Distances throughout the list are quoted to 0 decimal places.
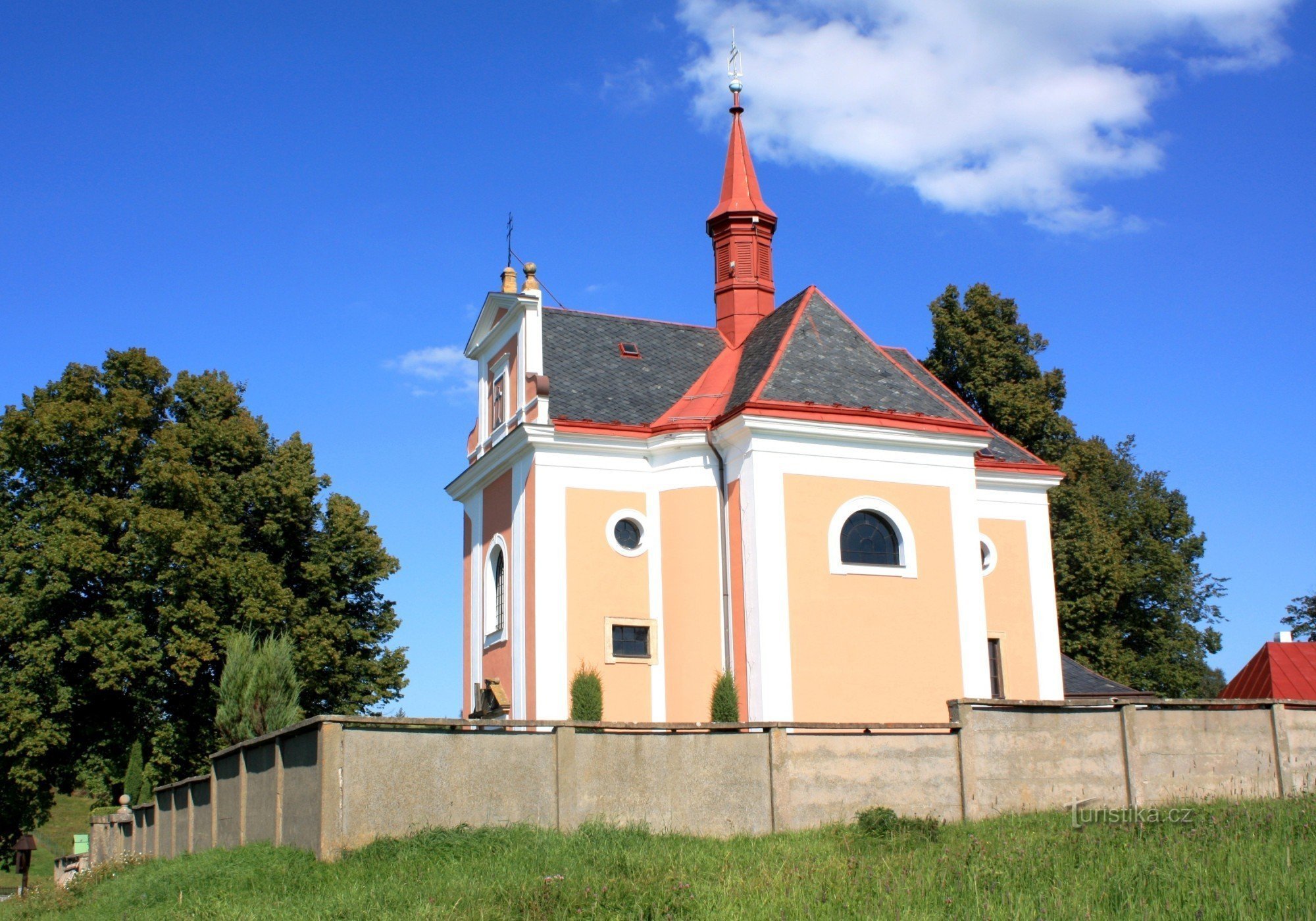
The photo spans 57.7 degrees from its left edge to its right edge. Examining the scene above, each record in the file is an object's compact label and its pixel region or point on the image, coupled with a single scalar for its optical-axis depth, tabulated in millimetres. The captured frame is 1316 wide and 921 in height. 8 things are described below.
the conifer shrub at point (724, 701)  17422
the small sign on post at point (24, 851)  25484
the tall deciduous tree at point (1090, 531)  32281
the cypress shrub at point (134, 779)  26672
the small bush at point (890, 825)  11781
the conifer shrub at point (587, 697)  18016
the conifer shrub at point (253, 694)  21516
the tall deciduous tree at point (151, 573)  26984
